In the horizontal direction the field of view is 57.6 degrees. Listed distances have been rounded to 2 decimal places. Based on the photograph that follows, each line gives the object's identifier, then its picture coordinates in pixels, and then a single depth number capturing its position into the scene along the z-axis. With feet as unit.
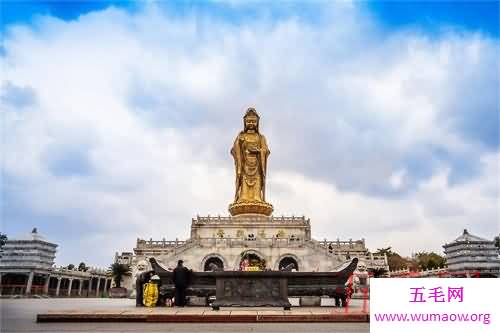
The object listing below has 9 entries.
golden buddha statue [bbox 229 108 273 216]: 144.56
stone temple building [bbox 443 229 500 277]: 158.20
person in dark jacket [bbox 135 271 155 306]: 43.83
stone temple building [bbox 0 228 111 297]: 160.76
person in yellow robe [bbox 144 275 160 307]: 43.21
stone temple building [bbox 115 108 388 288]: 111.96
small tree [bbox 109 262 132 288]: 123.54
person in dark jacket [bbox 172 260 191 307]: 42.32
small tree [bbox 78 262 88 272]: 247.76
